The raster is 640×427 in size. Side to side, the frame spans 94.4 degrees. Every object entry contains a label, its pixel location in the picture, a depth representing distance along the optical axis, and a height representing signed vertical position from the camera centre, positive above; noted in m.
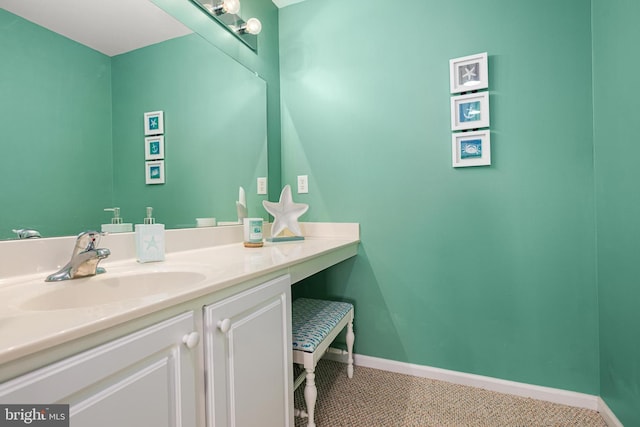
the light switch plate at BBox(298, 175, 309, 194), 1.96 +0.18
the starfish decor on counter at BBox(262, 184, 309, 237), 1.76 -0.01
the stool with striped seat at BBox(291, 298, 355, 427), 1.19 -0.54
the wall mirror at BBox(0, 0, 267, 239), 0.83 +0.35
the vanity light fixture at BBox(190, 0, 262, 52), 1.52 +1.06
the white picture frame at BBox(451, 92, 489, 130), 1.49 +0.50
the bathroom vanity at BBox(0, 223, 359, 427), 0.46 -0.25
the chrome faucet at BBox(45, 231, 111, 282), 0.83 -0.13
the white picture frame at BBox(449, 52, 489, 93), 1.50 +0.69
